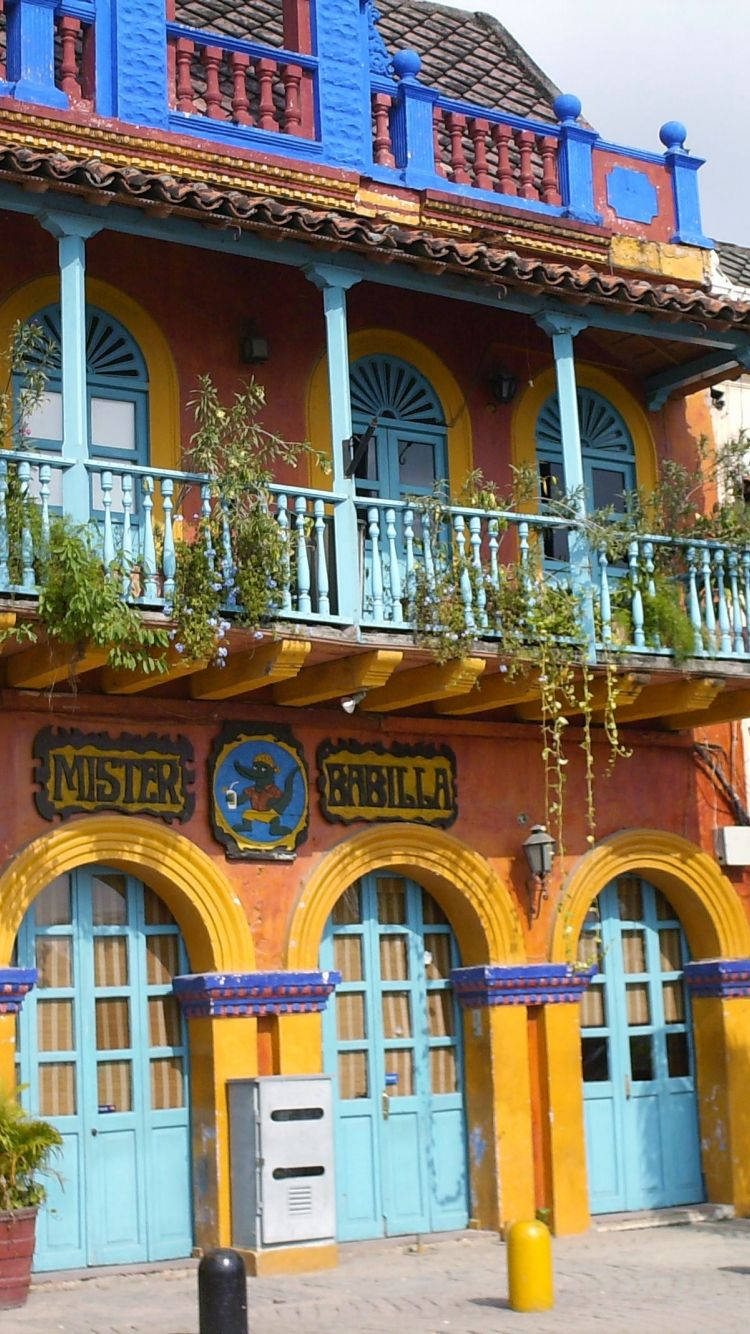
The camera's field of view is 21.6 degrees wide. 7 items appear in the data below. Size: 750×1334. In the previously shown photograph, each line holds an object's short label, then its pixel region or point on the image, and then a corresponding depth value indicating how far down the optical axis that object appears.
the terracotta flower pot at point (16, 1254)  11.15
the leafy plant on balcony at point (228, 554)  12.11
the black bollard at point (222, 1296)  9.27
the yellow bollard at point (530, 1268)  11.00
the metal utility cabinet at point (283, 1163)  12.58
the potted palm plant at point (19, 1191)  11.20
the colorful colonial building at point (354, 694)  12.88
